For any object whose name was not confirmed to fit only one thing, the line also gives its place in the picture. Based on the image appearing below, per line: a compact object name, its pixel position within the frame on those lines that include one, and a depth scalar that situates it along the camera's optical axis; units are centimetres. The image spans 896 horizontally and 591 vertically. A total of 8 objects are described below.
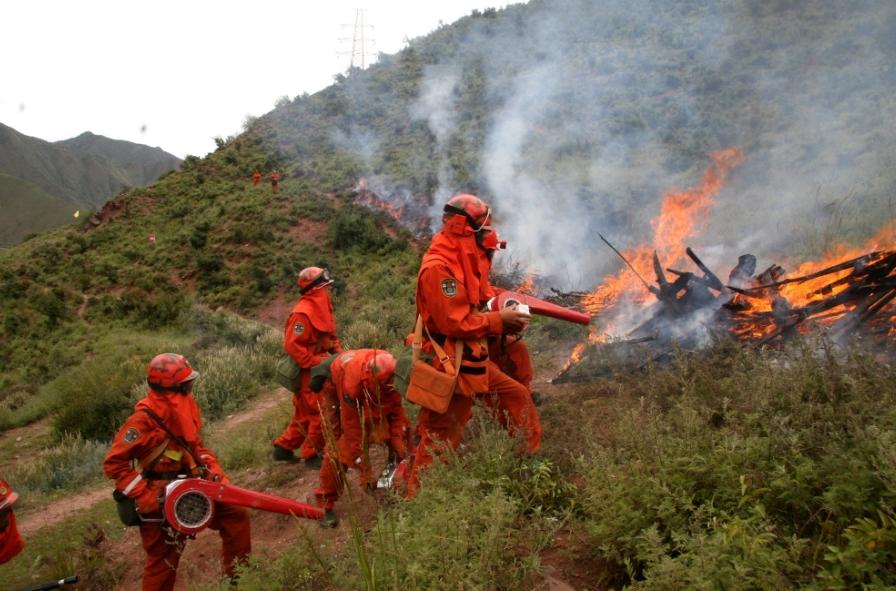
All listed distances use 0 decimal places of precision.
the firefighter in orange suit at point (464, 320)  396
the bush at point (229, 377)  1039
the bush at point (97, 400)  1062
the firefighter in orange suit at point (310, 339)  613
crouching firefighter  476
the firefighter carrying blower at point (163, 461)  415
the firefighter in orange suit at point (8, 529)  403
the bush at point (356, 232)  1991
